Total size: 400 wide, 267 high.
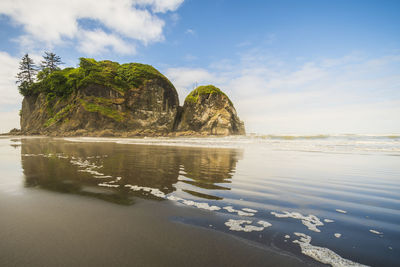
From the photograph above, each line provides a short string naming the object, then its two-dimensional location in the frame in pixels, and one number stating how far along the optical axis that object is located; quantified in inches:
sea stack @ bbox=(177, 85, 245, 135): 1898.4
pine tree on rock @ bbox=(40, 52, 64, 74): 2039.9
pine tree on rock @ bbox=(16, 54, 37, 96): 1894.7
